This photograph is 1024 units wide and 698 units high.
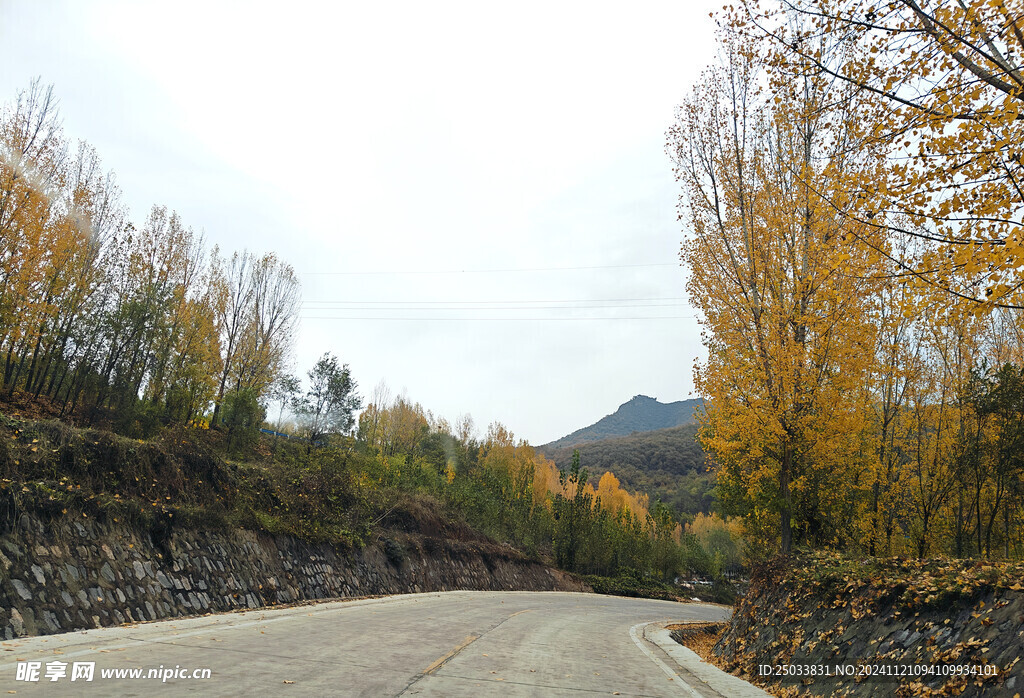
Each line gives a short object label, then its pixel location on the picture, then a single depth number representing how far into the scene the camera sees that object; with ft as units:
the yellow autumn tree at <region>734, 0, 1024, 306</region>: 20.36
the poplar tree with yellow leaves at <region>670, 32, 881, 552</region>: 43.98
